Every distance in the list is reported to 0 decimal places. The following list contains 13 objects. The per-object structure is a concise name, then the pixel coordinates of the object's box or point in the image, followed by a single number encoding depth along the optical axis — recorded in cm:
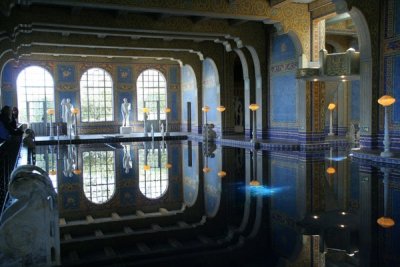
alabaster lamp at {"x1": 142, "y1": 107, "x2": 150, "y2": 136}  2263
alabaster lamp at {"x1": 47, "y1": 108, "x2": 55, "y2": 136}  2123
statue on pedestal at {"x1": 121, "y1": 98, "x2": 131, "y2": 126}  2442
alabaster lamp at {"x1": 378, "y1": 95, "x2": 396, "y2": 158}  1019
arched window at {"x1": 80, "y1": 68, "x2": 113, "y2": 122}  2472
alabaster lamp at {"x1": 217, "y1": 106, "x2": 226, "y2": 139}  1883
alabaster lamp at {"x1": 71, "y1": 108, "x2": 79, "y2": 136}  2181
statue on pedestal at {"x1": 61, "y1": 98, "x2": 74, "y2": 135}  2208
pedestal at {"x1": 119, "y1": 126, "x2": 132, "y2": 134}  2354
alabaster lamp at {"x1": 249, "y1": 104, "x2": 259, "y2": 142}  1547
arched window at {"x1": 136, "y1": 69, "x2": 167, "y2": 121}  2597
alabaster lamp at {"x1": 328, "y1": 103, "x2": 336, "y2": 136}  1781
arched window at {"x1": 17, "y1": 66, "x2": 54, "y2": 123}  2375
